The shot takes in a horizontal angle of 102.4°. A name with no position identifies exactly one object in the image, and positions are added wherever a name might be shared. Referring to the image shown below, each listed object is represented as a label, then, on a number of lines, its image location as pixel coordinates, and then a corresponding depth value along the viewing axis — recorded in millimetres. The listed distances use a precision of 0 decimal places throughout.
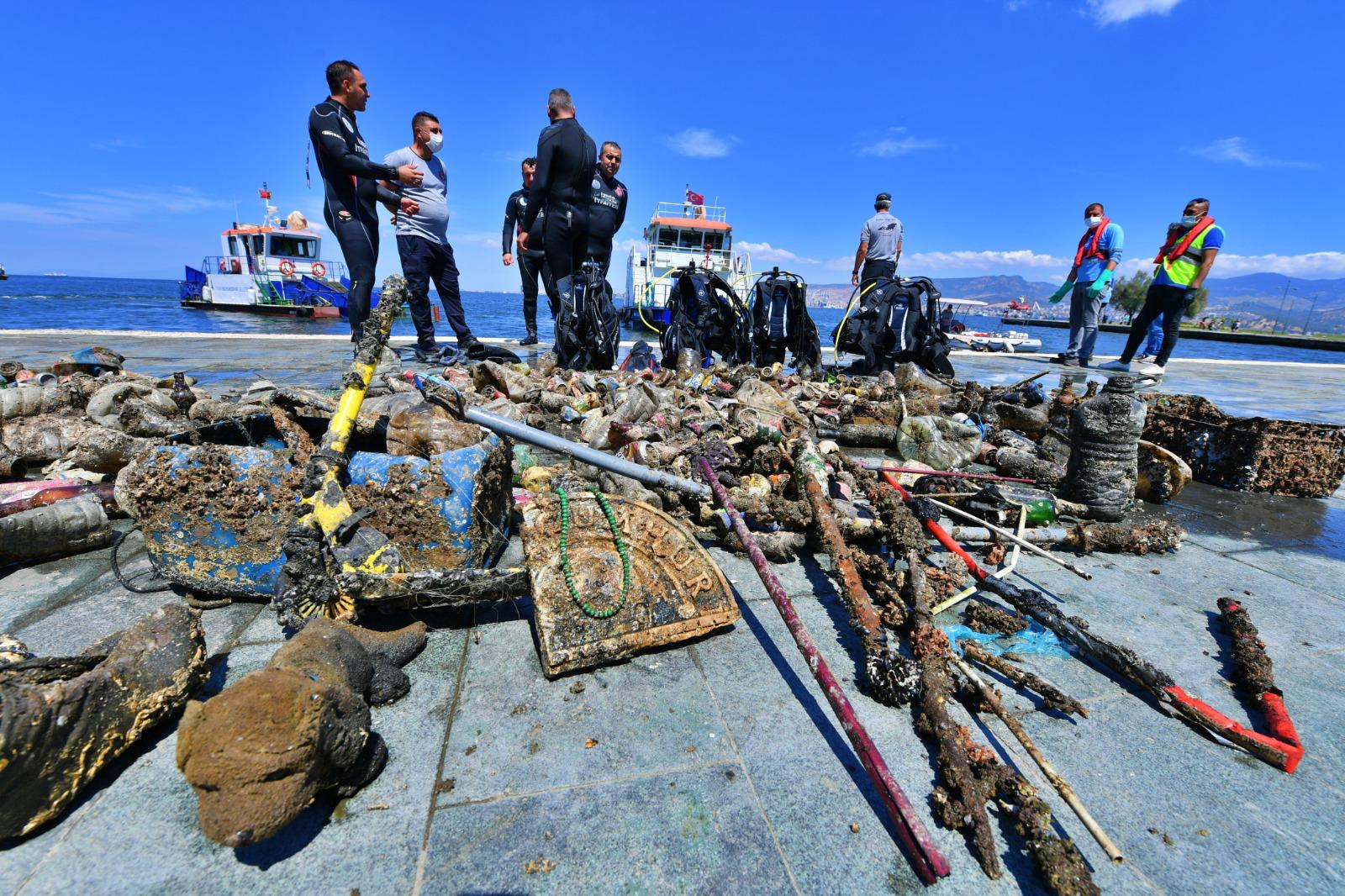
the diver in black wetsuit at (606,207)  7098
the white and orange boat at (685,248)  27219
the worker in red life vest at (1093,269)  8859
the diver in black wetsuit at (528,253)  8555
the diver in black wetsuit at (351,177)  5176
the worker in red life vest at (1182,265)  7832
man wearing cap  9180
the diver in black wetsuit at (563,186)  6121
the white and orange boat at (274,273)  32031
